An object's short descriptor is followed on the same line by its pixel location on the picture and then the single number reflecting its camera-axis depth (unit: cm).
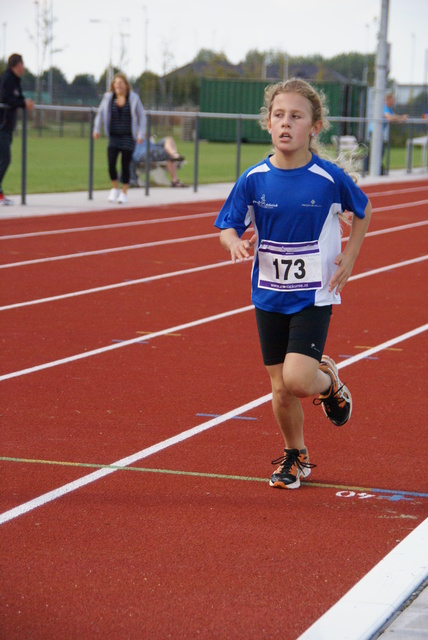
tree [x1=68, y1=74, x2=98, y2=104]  6498
